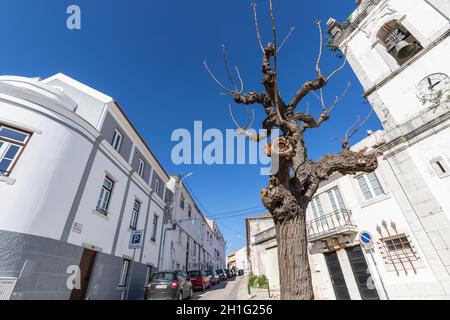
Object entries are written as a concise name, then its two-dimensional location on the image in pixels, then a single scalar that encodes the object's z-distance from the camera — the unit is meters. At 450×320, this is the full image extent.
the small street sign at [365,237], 8.49
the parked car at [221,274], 25.81
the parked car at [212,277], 18.88
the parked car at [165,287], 9.10
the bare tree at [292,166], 3.18
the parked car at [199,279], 15.70
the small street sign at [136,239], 9.54
